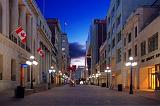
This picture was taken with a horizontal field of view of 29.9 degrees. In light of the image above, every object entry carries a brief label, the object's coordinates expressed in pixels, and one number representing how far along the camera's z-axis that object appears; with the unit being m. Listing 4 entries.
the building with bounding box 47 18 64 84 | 119.20
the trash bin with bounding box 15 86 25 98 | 27.03
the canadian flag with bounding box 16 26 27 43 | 32.88
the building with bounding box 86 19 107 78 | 144.50
